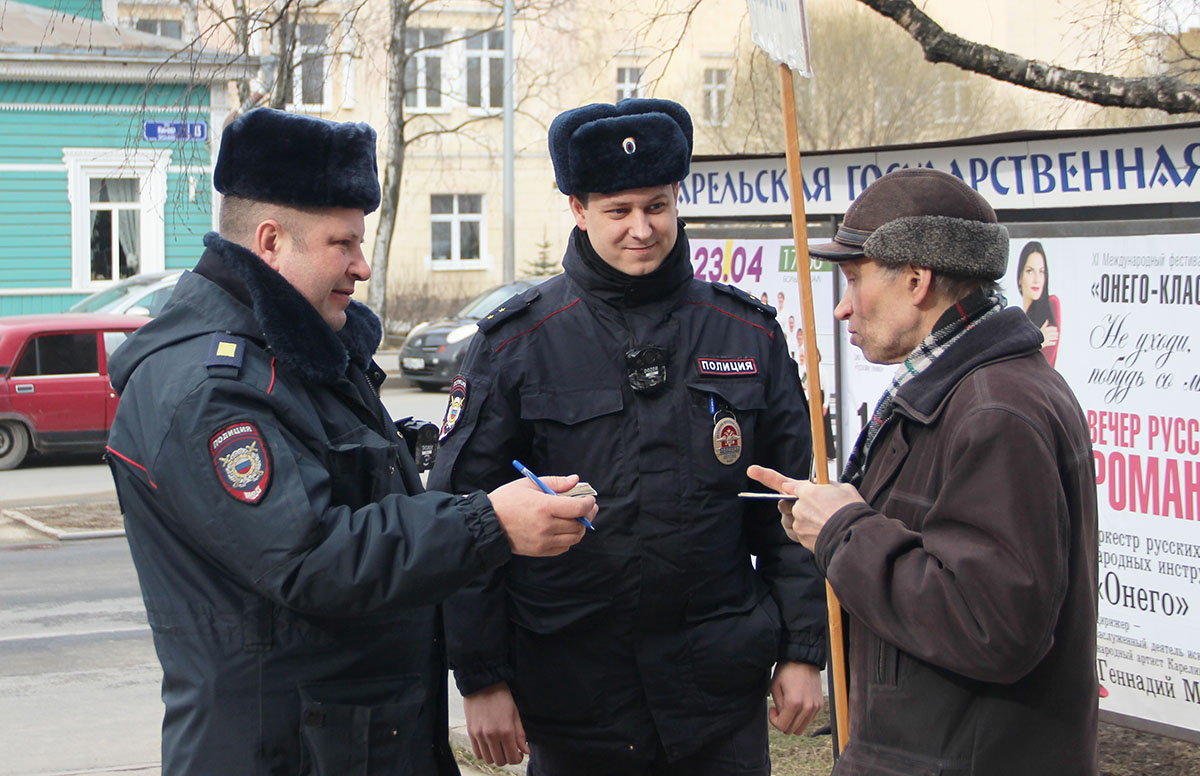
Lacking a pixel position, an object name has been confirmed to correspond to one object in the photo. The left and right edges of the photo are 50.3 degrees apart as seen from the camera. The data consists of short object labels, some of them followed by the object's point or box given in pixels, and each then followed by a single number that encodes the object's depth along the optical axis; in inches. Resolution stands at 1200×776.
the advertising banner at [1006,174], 171.0
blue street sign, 706.8
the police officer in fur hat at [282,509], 88.9
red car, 516.1
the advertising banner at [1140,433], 168.6
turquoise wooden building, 848.9
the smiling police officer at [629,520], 119.6
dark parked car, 738.8
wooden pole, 105.6
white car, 665.6
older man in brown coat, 85.0
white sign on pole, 109.9
